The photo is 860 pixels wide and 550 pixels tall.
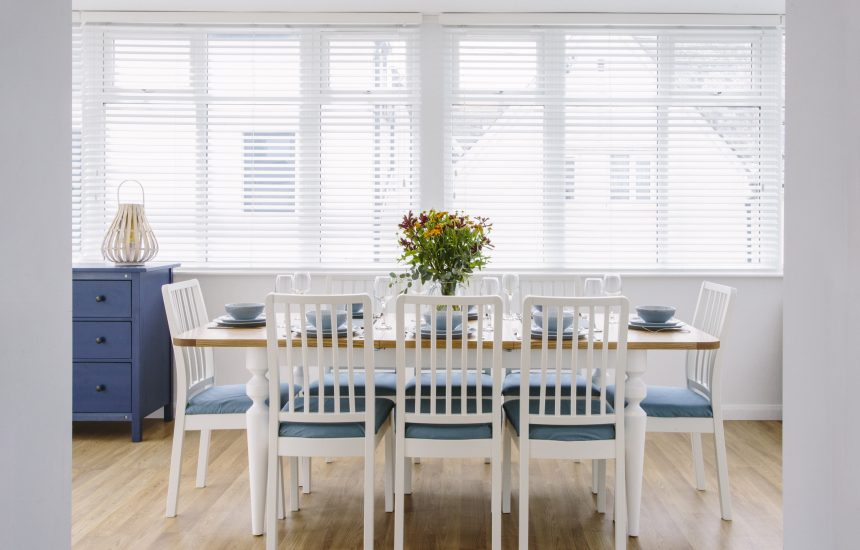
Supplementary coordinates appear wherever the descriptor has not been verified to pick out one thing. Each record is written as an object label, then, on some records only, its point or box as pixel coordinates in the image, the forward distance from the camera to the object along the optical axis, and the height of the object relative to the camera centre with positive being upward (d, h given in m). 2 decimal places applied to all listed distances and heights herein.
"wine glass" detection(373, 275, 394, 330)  3.03 -0.15
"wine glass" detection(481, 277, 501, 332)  3.18 -0.12
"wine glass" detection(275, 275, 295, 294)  2.87 -0.11
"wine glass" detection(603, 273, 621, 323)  3.06 -0.11
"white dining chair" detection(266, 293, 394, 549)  2.40 -0.61
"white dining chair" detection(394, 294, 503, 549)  2.34 -0.59
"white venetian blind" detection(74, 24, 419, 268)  4.45 +0.84
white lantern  4.07 +0.13
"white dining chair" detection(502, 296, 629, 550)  2.37 -0.62
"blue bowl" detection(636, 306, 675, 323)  2.85 -0.23
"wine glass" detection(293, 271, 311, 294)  2.91 -0.10
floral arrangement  2.91 +0.06
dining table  2.57 -0.52
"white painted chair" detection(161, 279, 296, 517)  2.79 -0.62
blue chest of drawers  3.89 -0.51
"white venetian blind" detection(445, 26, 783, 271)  4.43 +0.80
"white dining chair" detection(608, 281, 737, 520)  2.74 -0.62
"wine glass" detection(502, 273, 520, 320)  3.10 -0.10
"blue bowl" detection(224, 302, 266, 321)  2.95 -0.23
